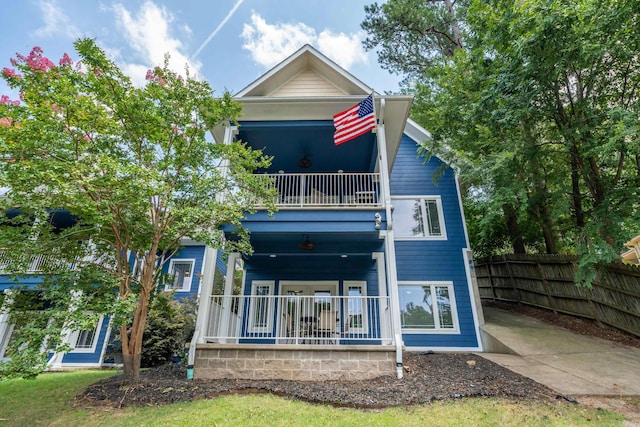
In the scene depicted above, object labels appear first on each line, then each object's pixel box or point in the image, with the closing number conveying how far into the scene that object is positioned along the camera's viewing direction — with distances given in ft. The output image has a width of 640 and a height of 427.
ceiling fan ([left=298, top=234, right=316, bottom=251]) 25.15
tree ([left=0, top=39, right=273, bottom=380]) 14.78
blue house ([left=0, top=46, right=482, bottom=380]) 18.97
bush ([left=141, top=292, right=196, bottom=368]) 29.09
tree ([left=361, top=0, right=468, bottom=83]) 48.39
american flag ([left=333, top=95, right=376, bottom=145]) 22.72
